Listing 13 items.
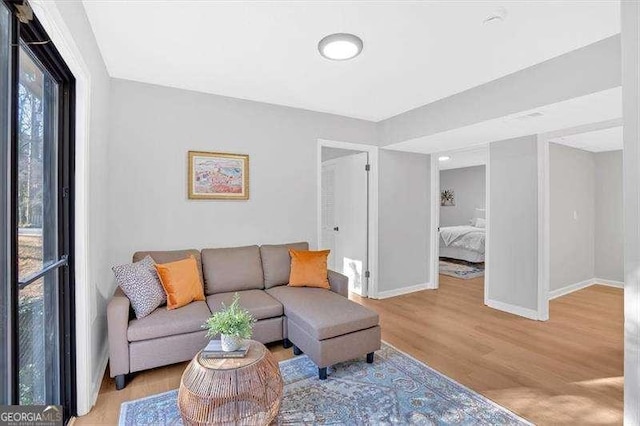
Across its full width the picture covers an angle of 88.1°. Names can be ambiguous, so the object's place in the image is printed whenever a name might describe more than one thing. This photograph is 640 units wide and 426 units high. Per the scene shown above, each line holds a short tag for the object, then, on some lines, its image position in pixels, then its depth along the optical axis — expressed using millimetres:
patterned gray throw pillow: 2418
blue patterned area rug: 1948
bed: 6594
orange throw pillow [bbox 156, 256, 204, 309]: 2604
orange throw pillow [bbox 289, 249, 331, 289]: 3287
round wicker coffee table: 1660
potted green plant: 1826
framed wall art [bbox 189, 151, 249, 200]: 3299
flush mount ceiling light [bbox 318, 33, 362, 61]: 2252
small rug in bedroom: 5785
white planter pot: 1858
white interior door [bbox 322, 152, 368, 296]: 4535
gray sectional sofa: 2301
